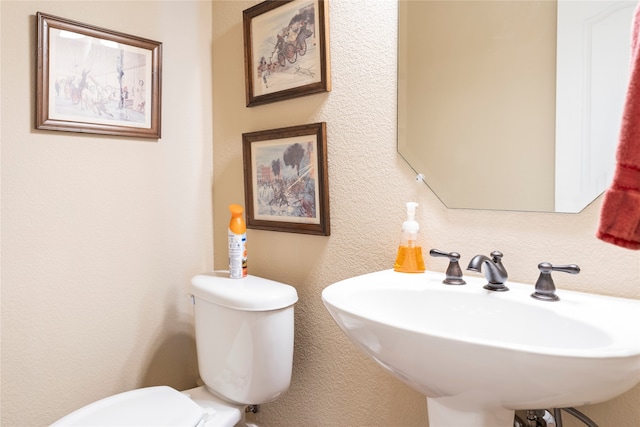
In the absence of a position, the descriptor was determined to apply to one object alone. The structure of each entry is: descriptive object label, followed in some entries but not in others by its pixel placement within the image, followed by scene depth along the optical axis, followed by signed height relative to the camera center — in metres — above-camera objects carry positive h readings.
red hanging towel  0.50 +0.02
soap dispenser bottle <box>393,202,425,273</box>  1.12 -0.13
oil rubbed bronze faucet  0.92 -0.15
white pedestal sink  0.60 -0.24
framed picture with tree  1.40 +0.07
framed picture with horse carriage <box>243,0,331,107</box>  1.37 +0.51
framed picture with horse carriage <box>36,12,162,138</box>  1.38 +0.41
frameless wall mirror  0.90 +0.24
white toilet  1.24 -0.50
